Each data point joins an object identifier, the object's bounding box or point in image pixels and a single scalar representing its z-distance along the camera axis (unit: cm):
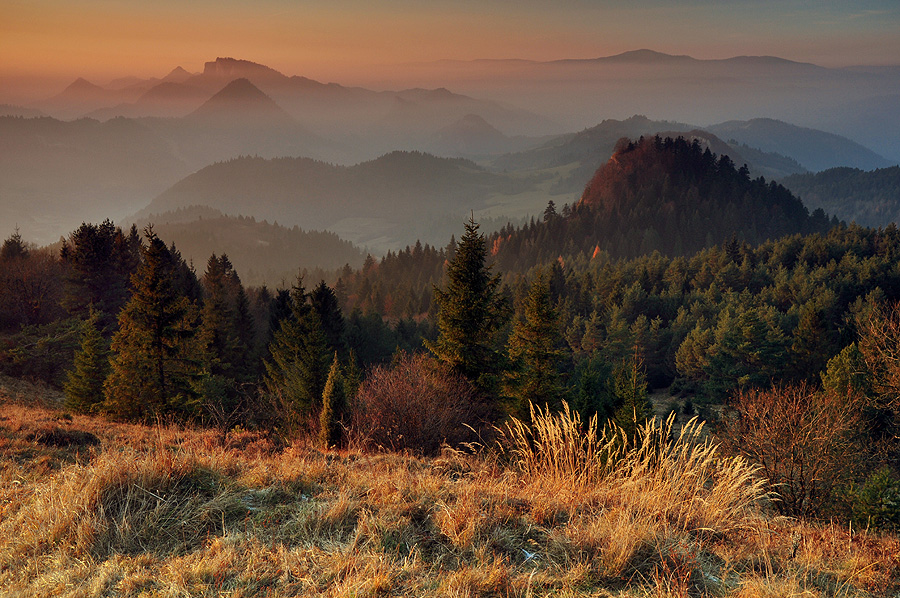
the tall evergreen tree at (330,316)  5447
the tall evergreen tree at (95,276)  4894
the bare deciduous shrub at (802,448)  2166
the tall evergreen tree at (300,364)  3216
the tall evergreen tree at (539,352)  3011
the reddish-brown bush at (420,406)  1418
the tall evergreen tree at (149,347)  2755
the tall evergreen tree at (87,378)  3080
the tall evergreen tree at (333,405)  1479
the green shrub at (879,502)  1633
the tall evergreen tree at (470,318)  2600
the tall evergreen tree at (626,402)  2178
